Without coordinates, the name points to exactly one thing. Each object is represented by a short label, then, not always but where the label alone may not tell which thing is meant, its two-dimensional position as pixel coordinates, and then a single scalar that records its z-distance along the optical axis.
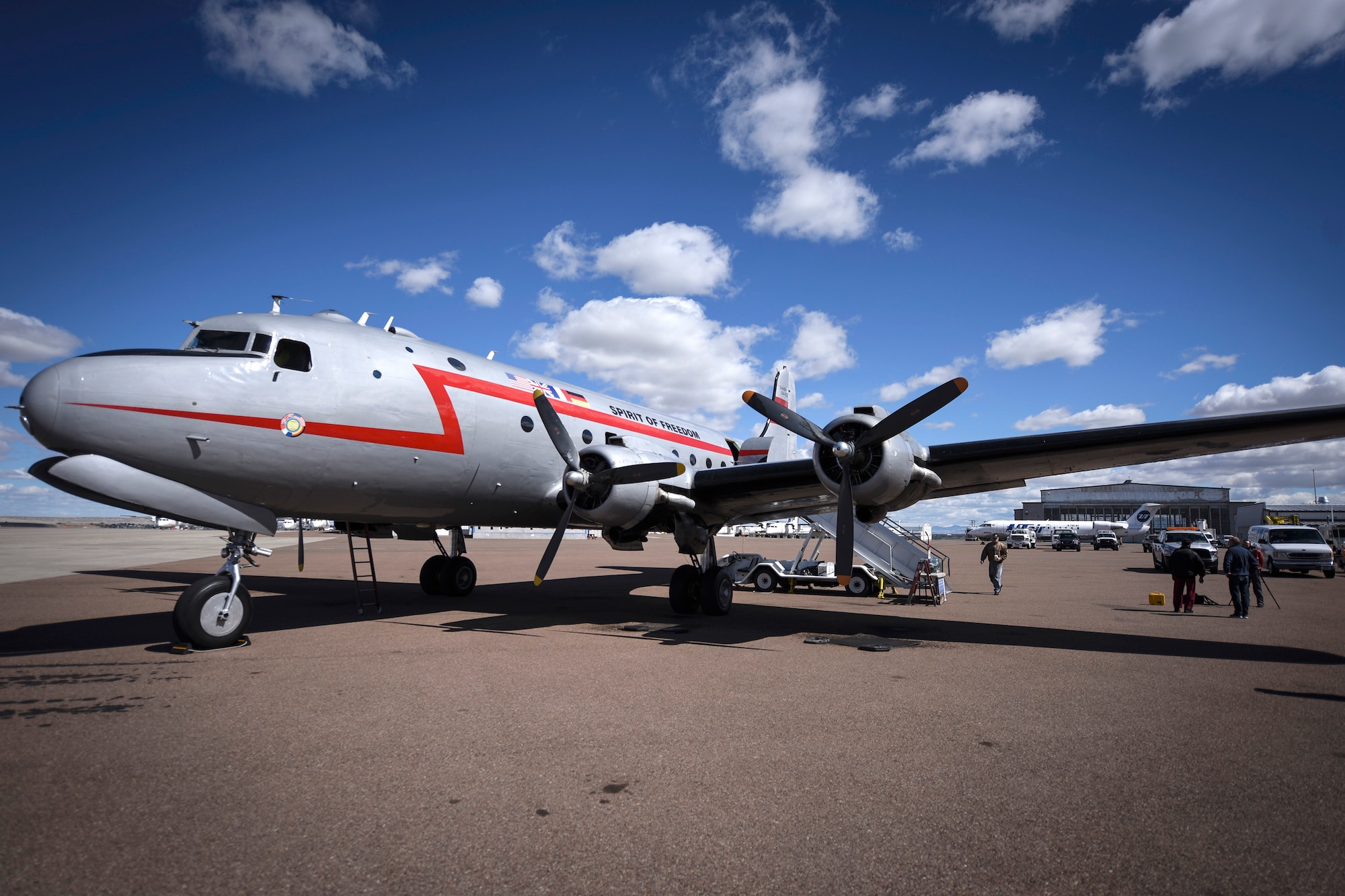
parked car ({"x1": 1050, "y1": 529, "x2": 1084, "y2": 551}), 53.22
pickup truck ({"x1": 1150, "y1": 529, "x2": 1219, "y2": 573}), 27.47
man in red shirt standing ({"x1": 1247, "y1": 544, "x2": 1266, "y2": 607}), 14.74
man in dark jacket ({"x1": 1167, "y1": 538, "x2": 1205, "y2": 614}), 14.49
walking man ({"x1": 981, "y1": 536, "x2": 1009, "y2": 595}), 18.12
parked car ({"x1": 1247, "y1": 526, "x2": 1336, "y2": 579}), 25.45
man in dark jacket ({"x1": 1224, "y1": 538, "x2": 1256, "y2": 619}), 13.39
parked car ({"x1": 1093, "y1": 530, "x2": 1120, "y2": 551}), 55.75
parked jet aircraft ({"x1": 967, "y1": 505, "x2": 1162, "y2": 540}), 66.38
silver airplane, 7.63
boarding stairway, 17.92
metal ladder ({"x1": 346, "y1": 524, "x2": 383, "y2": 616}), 12.56
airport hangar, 83.12
